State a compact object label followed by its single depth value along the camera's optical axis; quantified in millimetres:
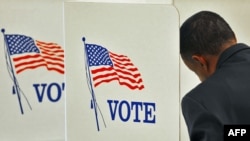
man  2962
